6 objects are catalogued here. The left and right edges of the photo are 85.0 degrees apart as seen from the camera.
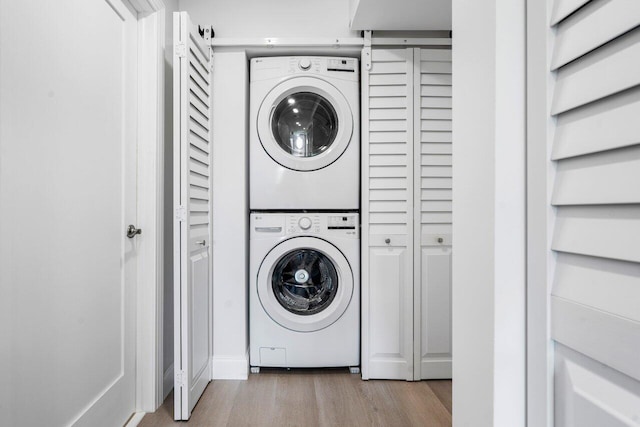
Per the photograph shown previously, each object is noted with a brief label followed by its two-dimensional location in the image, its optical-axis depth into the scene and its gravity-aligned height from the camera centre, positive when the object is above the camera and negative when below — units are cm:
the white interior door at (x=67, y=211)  99 -1
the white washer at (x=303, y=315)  212 -55
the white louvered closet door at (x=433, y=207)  208 +3
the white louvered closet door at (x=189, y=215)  164 -2
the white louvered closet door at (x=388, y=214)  207 -1
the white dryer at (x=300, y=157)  213 +40
